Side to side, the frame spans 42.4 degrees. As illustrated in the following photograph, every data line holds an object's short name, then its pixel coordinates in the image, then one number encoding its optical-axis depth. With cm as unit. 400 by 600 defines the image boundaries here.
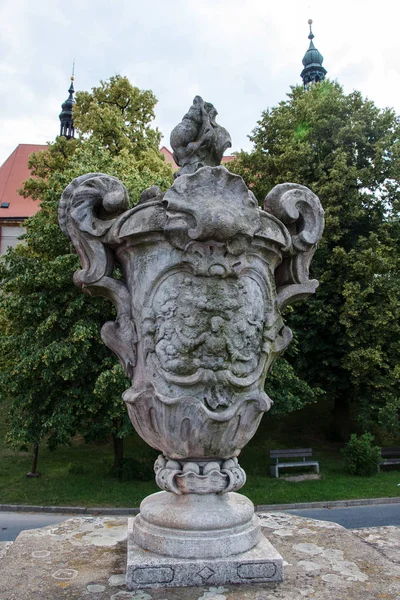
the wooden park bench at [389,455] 1359
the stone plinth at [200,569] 271
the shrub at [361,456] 1273
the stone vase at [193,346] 285
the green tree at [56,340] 988
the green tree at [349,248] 1303
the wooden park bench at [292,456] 1299
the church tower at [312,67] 4150
